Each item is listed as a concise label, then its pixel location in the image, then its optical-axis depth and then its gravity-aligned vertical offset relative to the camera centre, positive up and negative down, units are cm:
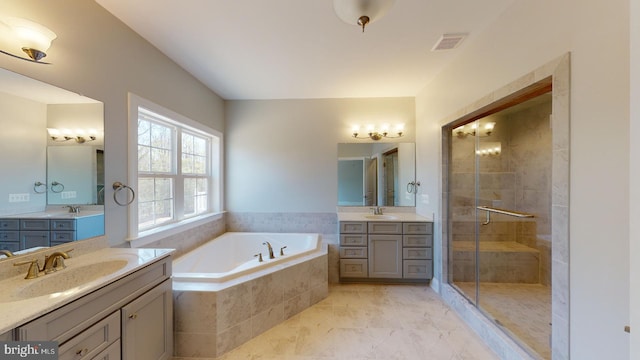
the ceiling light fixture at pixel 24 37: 125 +76
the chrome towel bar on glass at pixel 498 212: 250 -35
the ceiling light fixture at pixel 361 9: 107 +78
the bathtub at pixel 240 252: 234 -86
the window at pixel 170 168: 227 +13
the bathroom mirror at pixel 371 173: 355 +9
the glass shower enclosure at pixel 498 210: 246 -33
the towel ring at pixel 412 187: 344 -11
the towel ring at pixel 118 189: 180 -8
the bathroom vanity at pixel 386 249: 299 -88
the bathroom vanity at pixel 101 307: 97 -61
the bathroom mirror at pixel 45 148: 127 +19
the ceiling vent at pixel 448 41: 204 +121
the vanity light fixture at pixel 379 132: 351 +70
